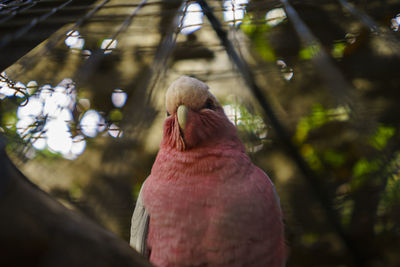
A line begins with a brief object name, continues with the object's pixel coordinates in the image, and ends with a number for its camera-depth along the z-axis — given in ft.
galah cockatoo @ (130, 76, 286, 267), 3.08
